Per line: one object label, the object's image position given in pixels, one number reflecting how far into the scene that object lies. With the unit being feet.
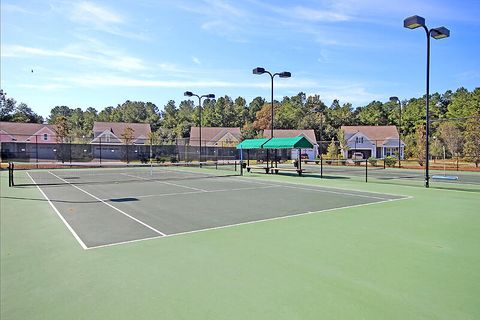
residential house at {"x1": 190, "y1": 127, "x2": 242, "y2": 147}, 226.17
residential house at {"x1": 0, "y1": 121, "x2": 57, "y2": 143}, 203.07
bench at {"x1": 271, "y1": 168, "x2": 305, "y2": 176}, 72.27
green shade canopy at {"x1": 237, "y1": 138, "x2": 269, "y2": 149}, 79.26
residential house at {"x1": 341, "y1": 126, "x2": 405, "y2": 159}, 202.28
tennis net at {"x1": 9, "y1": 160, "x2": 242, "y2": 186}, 61.07
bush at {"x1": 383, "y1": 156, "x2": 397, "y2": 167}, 107.07
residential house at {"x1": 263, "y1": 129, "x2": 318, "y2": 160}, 205.45
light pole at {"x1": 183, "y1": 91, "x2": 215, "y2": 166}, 96.22
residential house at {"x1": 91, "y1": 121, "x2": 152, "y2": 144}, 221.66
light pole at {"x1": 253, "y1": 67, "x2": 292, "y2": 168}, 70.03
